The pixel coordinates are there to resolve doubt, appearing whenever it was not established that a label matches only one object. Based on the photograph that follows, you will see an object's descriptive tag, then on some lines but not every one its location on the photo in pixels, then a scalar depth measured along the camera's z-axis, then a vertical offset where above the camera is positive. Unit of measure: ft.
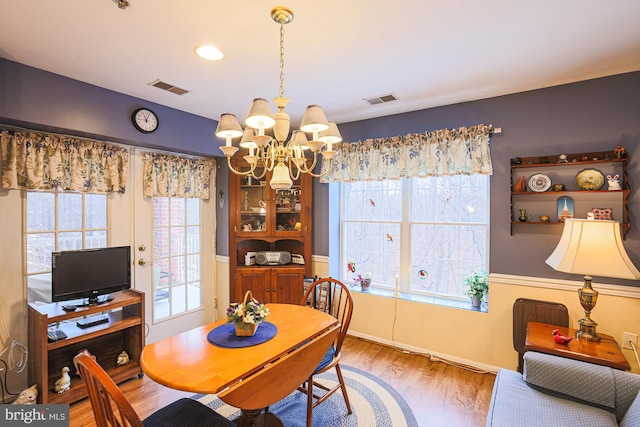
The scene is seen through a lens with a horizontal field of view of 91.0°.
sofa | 5.13 -3.32
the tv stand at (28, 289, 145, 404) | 7.20 -3.39
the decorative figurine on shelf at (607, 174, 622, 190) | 7.35 +0.75
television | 7.68 -1.59
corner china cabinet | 11.84 -0.70
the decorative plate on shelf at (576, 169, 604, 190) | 7.55 +0.83
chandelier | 5.00 +1.45
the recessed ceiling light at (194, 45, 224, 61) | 6.53 +3.42
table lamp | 6.30 -0.88
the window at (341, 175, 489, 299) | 10.02 -0.65
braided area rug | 6.98 -4.63
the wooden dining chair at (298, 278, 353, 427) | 6.27 -3.28
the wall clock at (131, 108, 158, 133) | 9.23 +2.78
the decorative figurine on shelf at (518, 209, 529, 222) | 8.48 -0.07
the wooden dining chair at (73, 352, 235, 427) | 3.77 -2.42
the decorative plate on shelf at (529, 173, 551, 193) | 8.17 +0.82
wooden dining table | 4.59 -2.45
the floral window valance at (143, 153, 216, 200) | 10.58 +1.32
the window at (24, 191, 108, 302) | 8.14 -0.44
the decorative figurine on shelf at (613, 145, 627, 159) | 7.27 +1.43
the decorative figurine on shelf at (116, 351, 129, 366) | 8.89 -4.17
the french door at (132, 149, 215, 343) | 10.55 -1.72
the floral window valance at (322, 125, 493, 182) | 9.05 +1.83
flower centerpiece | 5.93 -1.98
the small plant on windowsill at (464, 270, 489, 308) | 9.49 -2.26
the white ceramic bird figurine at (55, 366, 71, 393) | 7.52 -4.12
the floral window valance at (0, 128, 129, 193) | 7.63 +1.34
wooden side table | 6.01 -2.78
